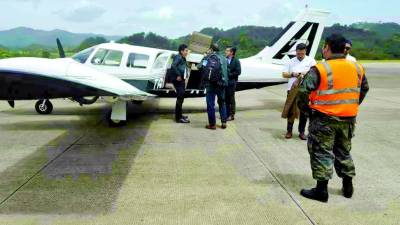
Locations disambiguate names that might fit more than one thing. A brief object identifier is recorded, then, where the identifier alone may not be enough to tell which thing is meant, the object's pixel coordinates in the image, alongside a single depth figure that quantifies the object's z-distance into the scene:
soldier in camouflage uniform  4.28
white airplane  6.54
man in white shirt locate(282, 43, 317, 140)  7.11
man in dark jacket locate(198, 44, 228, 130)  8.25
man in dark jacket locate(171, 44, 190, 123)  8.88
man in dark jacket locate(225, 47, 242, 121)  9.36
